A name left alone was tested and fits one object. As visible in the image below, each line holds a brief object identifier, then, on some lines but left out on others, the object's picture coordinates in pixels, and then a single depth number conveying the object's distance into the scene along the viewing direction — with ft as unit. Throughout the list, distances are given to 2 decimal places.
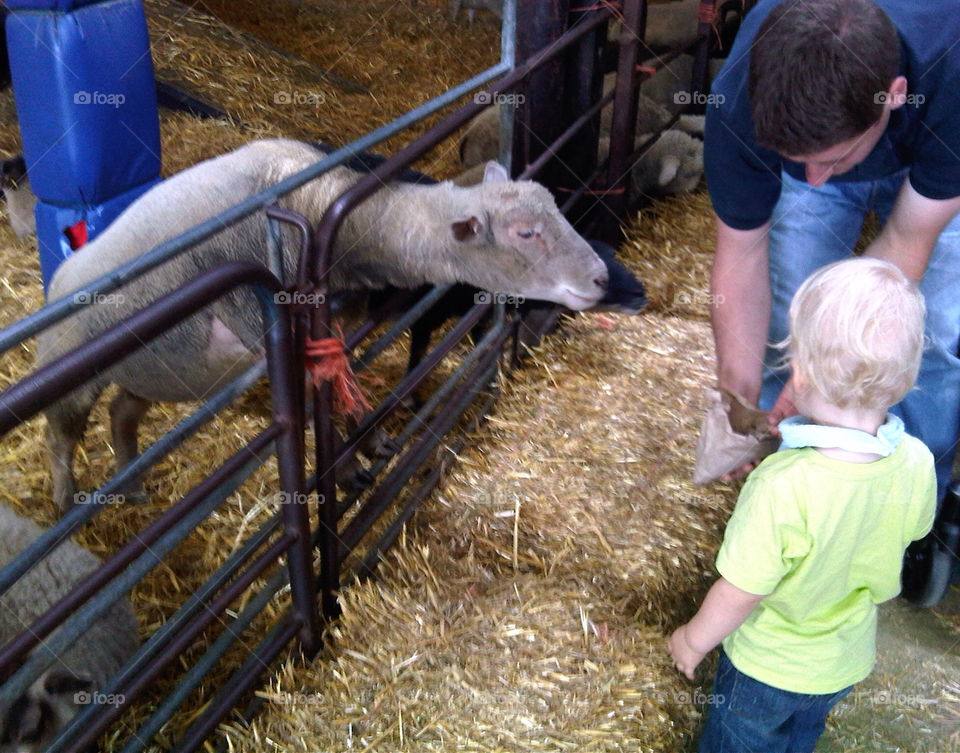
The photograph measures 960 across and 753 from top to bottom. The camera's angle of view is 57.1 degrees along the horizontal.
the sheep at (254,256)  9.00
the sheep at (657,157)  17.56
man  5.74
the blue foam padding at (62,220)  13.23
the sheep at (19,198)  16.48
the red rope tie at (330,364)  7.20
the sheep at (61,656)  6.31
